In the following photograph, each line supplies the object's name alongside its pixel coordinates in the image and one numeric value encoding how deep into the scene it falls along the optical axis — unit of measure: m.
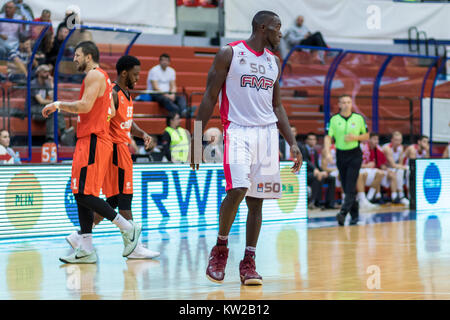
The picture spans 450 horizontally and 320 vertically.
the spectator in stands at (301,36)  18.45
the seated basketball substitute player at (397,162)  16.05
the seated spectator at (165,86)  14.73
